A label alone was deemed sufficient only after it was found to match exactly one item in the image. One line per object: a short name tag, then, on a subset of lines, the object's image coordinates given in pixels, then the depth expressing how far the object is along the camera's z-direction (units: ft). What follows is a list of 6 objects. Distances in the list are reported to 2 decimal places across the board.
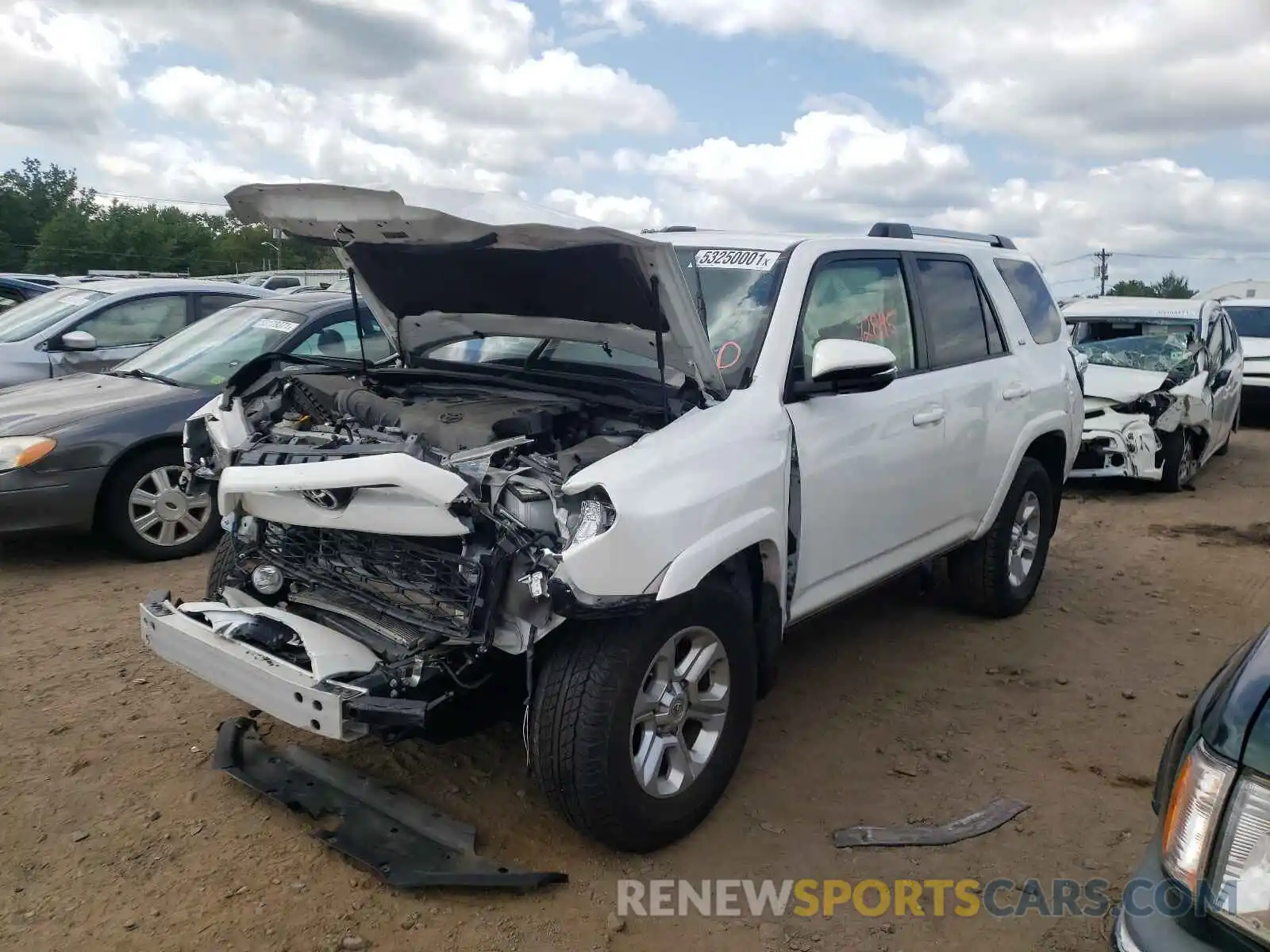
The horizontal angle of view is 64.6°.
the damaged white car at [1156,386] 28.84
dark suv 5.82
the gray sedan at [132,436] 17.94
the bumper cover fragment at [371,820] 9.61
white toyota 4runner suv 9.26
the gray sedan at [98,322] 24.41
